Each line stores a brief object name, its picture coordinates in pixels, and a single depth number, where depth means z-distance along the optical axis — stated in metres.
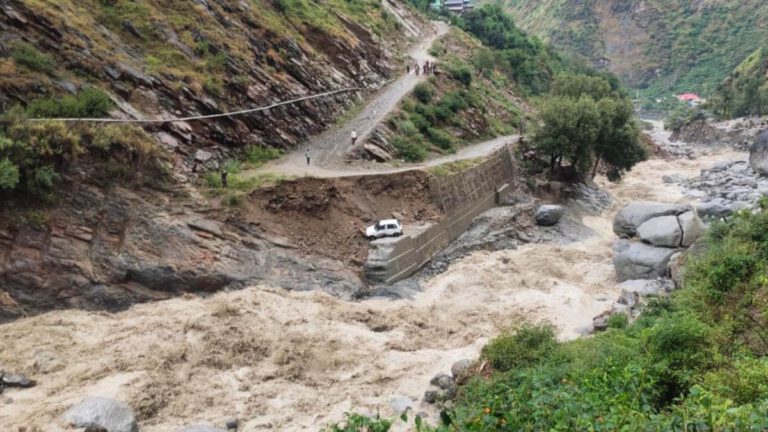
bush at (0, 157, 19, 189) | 22.08
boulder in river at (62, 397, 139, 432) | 15.89
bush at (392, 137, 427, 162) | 38.66
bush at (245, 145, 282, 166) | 33.16
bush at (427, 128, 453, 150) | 43.01
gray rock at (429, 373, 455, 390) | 18.24
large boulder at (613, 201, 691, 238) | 31.39
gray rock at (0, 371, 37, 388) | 18.48
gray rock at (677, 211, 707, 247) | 28.38
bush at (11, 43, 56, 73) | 26.77
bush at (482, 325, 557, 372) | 17.17
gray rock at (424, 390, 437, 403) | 17.72
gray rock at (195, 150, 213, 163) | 30.09
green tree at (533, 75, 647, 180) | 43.56
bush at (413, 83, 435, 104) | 47.66
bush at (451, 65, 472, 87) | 56.16
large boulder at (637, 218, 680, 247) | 28.55
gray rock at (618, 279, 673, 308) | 23.83
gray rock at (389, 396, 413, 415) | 17.65
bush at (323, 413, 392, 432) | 7.41
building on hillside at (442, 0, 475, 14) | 111.88
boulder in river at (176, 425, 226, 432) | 15.95
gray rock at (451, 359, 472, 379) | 18.42
